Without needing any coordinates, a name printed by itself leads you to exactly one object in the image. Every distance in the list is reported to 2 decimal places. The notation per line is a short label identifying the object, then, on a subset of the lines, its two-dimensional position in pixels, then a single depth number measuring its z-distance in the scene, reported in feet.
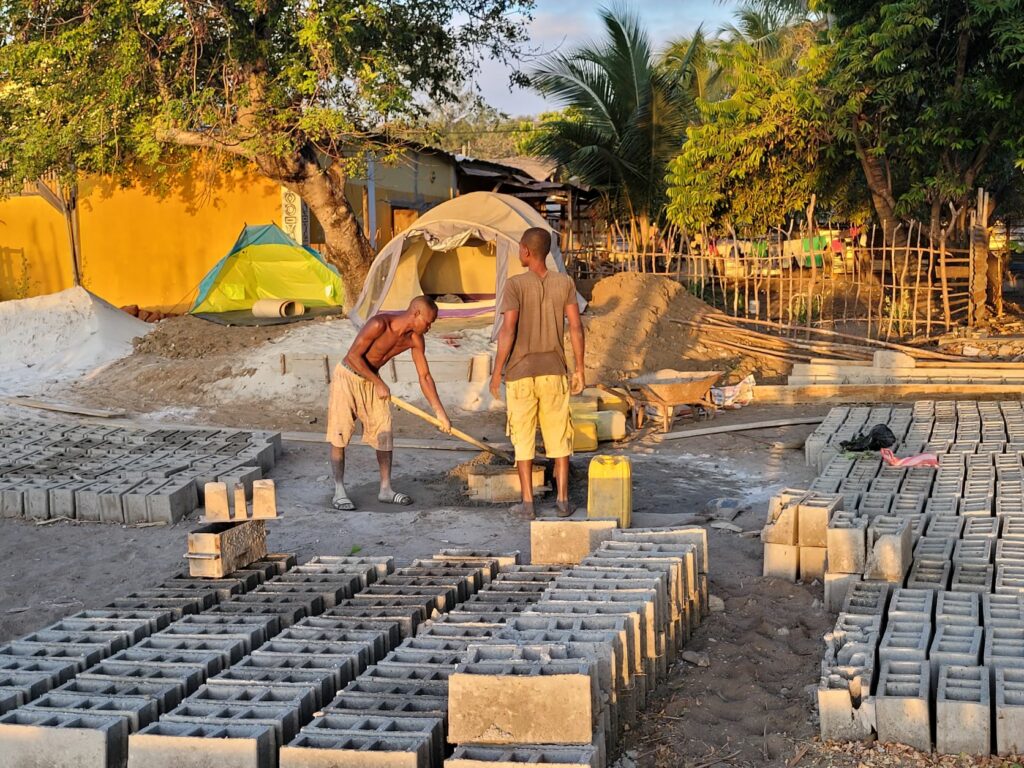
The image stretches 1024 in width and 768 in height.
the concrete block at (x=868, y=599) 14.80
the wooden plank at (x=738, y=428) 32.37
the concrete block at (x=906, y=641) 12.79
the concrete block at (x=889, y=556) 15.79
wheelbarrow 32.73
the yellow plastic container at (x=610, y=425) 31.89
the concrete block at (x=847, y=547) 16.26
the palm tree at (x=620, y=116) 63.82
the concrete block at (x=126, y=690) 12.46
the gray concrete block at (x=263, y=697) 12.02
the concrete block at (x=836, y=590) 16.48
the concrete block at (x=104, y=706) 11.89
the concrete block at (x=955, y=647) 12.49
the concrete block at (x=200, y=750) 10.98
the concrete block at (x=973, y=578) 15.57
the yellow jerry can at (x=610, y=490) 21.53
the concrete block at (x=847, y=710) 12.01
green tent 53.11
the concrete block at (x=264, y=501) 17.53
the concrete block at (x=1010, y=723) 11.30
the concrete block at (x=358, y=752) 10.52
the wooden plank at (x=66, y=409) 37.75
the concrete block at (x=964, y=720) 11.46
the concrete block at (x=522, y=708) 10.80
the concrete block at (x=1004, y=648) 12.33
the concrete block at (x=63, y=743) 11.45
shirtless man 24.72
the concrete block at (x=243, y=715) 11.49
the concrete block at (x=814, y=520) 17.65
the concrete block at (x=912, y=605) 14.06
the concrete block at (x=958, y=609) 13.92
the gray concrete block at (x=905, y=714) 11.73
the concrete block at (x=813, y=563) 17.95
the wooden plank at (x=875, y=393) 34.53
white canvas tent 45.91
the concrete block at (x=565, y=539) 17.65
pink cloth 23.52
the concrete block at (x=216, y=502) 17.20
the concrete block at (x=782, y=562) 18.13
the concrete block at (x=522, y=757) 10.36
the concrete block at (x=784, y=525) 18.03
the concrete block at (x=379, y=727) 11.02
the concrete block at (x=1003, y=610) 13.69
